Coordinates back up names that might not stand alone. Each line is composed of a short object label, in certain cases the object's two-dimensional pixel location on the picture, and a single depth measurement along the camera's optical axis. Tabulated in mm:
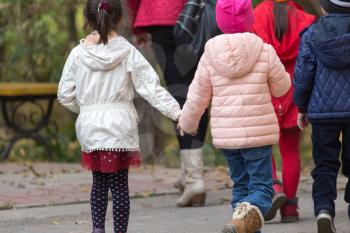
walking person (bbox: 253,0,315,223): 12211
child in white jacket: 10359
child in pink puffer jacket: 10078
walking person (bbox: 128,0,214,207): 13500
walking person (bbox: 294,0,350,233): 10719
